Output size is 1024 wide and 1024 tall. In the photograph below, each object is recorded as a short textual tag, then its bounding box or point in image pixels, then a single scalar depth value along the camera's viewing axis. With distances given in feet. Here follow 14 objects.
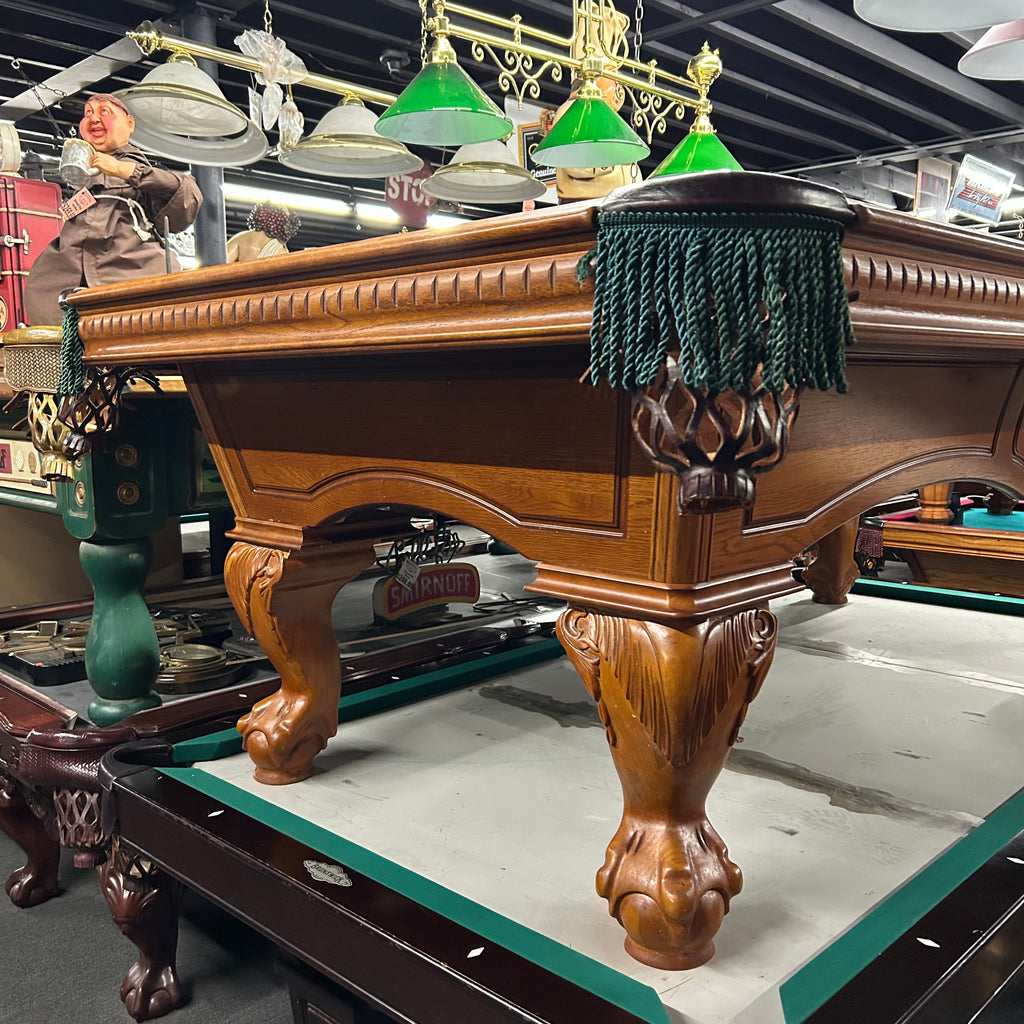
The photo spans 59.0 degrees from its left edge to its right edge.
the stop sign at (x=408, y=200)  15.90
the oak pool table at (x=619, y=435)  2.46
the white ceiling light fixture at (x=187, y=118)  9.61
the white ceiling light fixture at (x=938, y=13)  7.64
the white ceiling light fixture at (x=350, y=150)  11.01
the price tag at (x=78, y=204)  6.01
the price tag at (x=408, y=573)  7.52
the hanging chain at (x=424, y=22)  9.62
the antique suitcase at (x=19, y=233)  7.90
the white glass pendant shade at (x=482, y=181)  12.33
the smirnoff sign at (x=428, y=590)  7.86
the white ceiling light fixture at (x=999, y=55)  9.28
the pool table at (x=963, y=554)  10.53
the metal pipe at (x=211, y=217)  16.26
